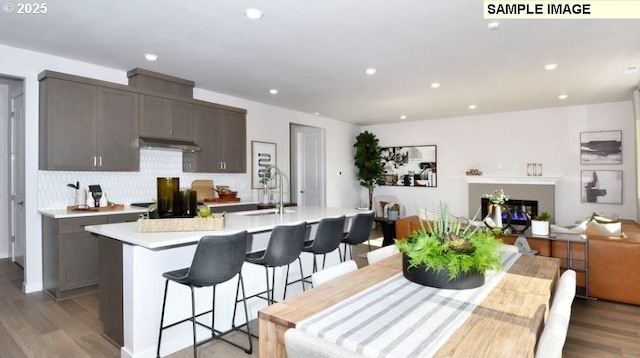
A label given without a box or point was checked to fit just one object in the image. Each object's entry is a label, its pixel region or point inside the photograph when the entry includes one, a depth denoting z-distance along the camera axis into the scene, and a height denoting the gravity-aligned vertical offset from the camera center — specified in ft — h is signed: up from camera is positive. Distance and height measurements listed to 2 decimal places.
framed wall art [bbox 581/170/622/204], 21.24 -0.63
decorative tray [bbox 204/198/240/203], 17.53 -1.09
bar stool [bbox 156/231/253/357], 7.30 -1.83
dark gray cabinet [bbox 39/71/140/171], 12.59 +2.05
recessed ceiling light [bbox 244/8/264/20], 9.65 +4.58
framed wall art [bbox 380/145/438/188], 27.71 +0.95
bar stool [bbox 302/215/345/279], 10.44 -1.75
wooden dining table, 3.56 -1.68
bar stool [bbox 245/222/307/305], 8.89 -1.79
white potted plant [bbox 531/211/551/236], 12.62 -1.77
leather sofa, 11.51 -2.94
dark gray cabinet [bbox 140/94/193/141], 15.14 +2.74
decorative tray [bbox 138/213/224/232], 8.19 -1.08
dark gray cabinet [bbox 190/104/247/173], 17.43 +2.06
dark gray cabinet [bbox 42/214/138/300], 12.16 -2.70
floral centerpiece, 5.19 -1.20
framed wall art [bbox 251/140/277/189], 20.92 +1.19
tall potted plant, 28.37 +1.40
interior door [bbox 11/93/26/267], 15.93 -0.33
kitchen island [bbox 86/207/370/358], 7.78 -2.60
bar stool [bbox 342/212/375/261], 12.14 -1.80
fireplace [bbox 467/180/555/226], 22.76 -0.95
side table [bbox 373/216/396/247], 20.98 -3.15
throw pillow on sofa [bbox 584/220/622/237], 12.70 -1.95
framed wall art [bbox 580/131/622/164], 21.26 +1.74
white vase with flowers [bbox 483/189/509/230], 12.26 -1.50
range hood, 14.87 +1.53
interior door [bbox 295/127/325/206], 26.68 +0.92
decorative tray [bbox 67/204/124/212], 13.02 -1.08
